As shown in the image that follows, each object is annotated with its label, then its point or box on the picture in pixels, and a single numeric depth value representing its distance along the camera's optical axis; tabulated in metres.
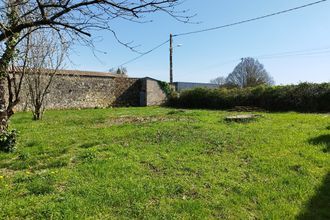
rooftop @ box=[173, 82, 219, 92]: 43.77
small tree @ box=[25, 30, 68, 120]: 14.23
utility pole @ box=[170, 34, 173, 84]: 27.16
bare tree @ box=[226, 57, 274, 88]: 39.09
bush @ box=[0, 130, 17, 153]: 7.49
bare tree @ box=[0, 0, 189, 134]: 3.84
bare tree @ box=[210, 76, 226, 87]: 51.19
